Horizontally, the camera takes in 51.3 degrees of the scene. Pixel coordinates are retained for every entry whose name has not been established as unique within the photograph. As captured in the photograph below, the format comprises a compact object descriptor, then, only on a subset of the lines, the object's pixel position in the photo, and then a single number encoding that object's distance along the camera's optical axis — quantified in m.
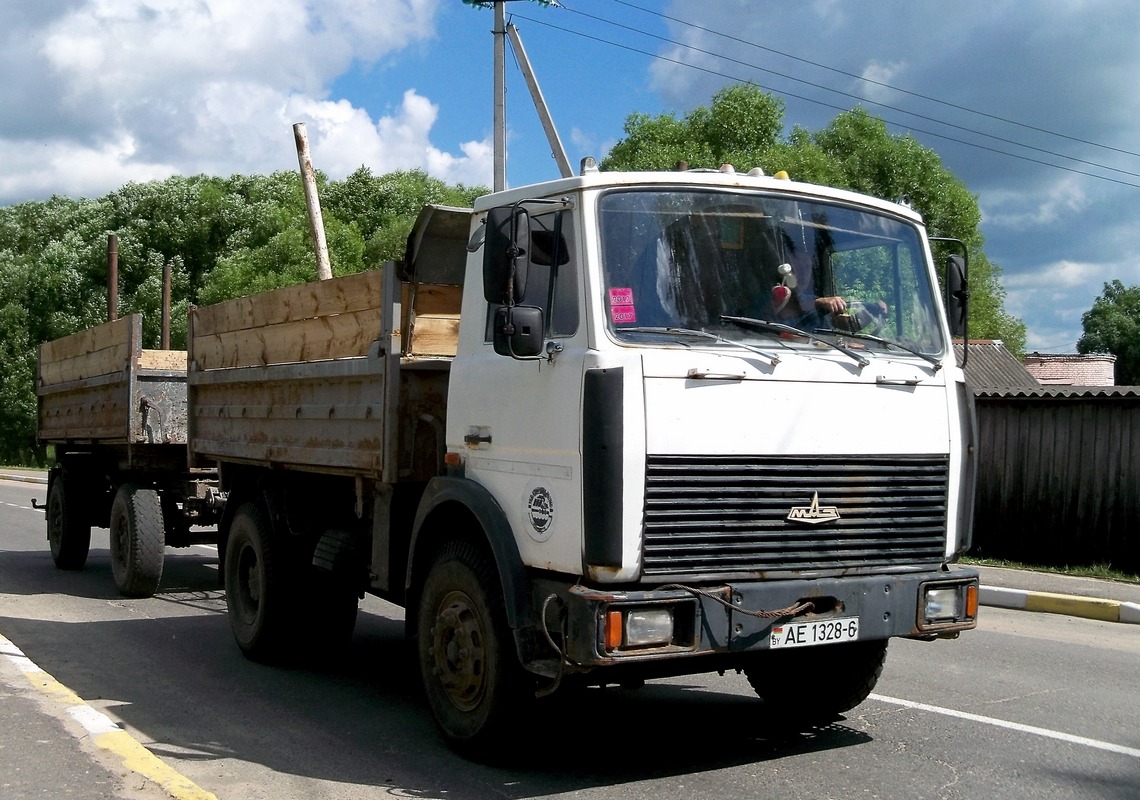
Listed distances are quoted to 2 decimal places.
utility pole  17.41
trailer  10.30
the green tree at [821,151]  32.53
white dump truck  4.66
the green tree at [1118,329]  72.06
